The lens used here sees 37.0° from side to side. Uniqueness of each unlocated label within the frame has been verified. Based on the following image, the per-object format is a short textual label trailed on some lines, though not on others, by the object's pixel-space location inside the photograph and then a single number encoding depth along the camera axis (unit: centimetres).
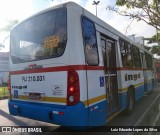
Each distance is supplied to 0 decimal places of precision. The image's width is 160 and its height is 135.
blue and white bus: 506
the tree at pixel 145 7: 1053
